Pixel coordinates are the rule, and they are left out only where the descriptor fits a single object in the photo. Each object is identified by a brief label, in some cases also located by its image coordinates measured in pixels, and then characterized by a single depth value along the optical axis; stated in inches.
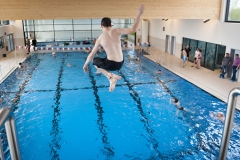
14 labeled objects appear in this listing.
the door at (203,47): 595.7
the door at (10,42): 844.6
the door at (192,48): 644.7
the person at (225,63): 465.7
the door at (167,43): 834.5
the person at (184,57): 584.6
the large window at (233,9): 473.4
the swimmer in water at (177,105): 338.6
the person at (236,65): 440.8
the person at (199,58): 566.2
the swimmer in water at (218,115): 304.0
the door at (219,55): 515.7
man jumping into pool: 131.6
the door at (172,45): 789.0
